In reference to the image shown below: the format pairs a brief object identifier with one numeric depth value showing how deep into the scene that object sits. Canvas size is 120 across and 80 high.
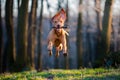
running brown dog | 11.27
